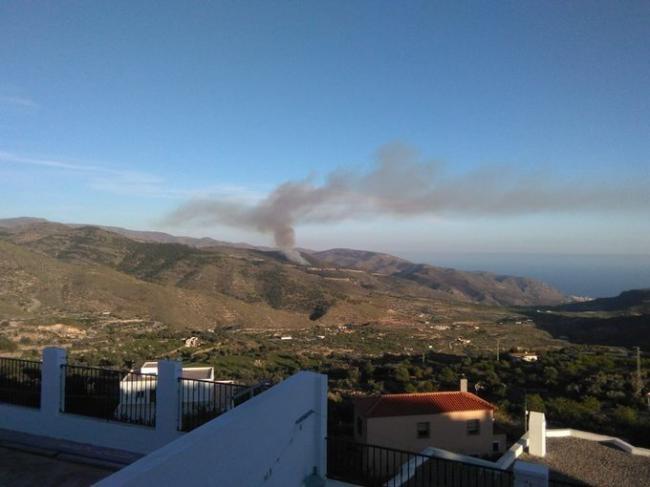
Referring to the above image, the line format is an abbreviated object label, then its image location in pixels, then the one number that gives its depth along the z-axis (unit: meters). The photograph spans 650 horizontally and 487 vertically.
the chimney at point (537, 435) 12.72
